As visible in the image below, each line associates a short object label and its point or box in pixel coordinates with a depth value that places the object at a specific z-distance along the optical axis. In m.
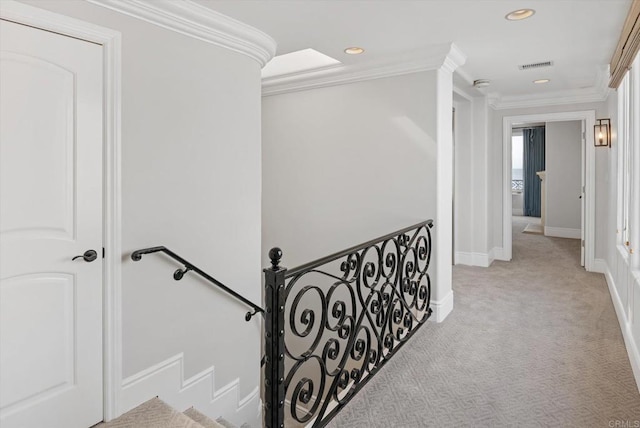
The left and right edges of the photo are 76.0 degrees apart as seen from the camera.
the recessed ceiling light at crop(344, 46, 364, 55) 3.50
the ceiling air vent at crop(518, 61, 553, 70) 4.04
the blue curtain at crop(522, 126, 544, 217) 10.40
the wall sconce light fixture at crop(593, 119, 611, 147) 4.69
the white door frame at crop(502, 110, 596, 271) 5.34
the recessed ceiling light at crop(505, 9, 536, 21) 2.73
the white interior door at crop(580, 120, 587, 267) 5.43
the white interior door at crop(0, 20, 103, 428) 1.83
